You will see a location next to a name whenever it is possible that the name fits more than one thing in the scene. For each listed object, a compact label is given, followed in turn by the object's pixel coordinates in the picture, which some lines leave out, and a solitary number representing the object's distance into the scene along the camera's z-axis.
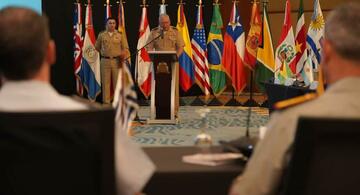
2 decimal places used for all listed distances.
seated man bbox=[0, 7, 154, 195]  3.05
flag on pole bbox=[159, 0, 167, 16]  19.70
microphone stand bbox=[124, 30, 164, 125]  16.45
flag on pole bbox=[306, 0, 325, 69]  18.06
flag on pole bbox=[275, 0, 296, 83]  18.38
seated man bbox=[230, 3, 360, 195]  3.07
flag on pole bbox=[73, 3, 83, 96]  20.98
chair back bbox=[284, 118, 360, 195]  2.89
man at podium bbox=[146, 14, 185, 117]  17.25
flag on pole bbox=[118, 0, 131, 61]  19.42
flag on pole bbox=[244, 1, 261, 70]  19.69
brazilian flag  20.72
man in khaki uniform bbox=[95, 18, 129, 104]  19.31
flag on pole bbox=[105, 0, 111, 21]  20.39
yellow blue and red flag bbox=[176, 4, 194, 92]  20.27
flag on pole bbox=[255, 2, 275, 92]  19.48
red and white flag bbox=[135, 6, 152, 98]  20.17
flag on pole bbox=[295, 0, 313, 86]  18.36
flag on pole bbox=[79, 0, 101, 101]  20.84
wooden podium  15.77
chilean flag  20.06
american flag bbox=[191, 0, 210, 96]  20.53
